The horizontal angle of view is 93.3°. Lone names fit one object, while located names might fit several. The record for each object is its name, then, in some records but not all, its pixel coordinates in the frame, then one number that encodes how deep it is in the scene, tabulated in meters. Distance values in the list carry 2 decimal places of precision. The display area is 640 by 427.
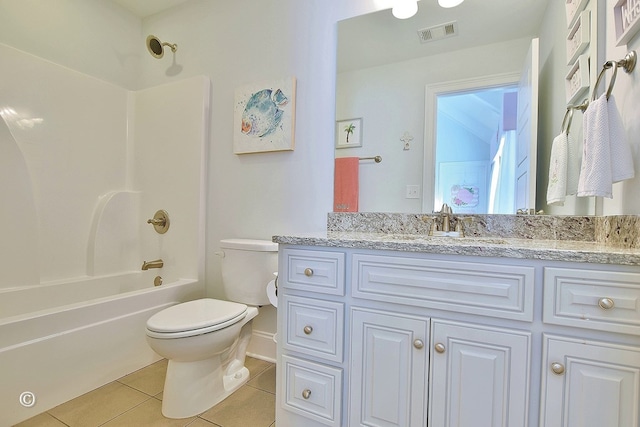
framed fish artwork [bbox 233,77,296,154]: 1.83
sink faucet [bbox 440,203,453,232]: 1.38
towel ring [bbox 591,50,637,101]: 0.94
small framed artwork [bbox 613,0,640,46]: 0.90
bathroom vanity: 0.79
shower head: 2.18
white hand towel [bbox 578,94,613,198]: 0.96
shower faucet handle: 2.23
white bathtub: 1.30
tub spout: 2.15
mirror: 1.37
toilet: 1.32
